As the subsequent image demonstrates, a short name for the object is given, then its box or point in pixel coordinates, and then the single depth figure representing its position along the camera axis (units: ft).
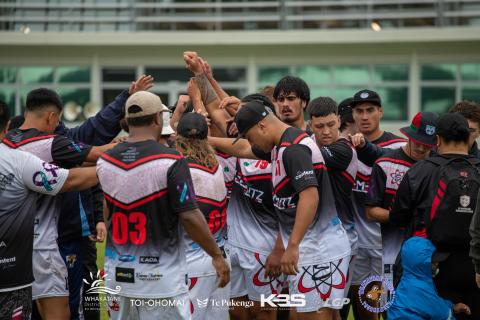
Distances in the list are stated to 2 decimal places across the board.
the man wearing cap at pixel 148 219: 42.52
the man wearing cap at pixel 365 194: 60.64
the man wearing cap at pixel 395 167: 54.65
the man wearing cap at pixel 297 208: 48.19
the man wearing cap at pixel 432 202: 46.78
